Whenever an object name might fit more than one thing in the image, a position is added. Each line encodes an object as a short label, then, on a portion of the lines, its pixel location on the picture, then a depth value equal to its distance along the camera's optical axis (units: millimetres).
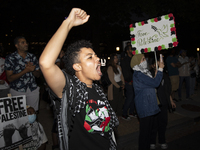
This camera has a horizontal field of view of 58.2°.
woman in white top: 5805
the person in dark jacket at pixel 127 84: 5996
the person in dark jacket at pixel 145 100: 3490
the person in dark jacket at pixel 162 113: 4008
